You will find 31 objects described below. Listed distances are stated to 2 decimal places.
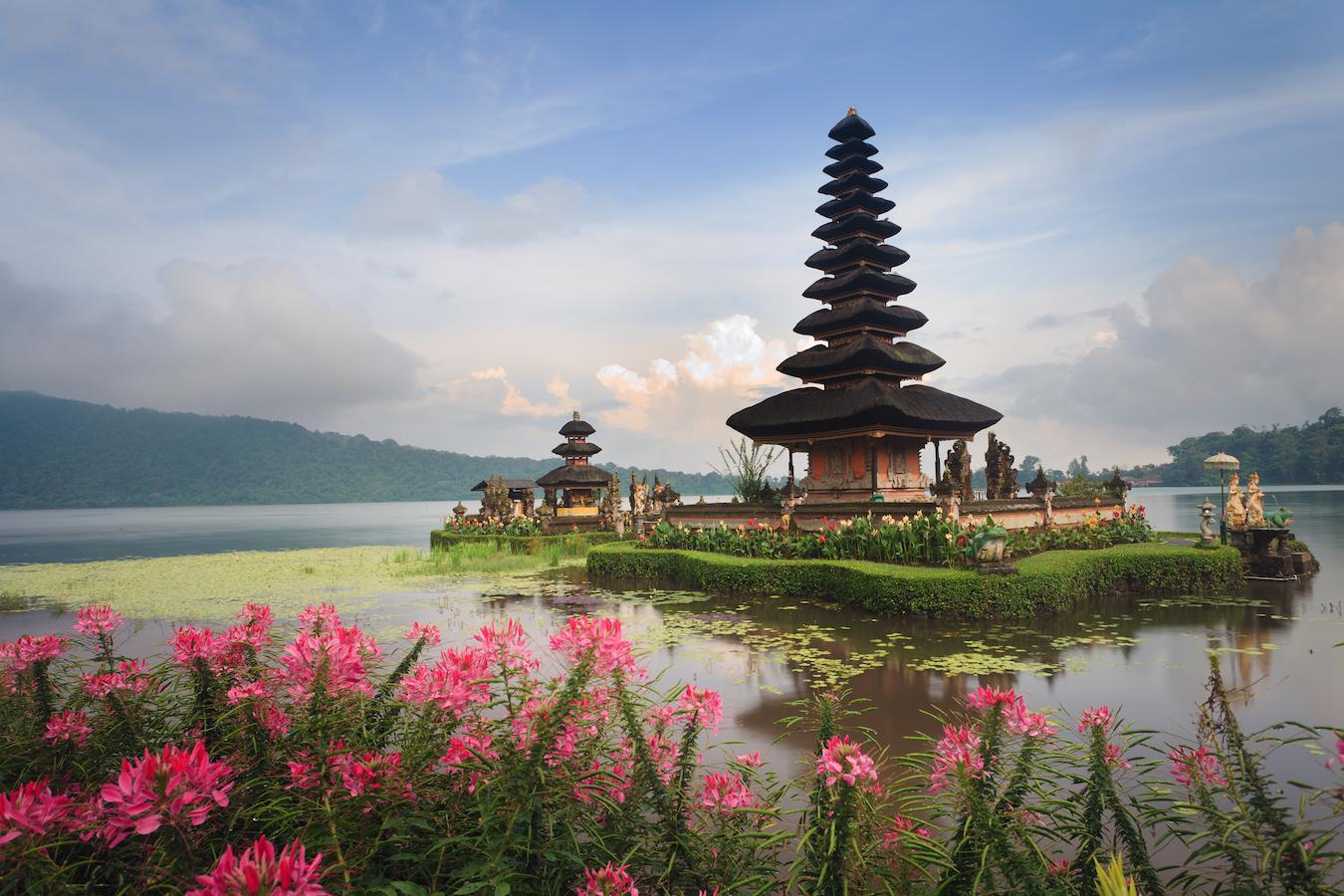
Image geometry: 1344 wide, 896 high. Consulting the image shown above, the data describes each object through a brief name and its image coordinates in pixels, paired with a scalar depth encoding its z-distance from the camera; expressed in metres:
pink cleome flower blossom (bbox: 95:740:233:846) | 1.61
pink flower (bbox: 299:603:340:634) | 3.09
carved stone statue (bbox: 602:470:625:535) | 30.83
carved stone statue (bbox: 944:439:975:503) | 21.64
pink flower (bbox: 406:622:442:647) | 3.28
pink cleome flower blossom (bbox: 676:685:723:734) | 2.75
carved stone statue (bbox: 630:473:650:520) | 27.84
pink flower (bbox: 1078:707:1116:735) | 2.86
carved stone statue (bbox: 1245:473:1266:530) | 15.84
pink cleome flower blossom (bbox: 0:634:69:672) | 2.92
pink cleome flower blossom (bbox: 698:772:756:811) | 2.82
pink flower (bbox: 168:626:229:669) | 2.91
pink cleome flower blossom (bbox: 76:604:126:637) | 3.11
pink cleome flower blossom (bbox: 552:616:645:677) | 2.52
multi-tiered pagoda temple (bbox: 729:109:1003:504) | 19.72
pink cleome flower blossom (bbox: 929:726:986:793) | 2.56
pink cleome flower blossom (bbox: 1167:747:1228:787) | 2.77
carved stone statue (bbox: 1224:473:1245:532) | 16.33
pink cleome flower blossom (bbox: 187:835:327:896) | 1.38
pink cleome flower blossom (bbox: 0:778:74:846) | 1.63
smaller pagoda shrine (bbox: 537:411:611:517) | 36.12
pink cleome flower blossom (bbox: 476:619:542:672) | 2.57
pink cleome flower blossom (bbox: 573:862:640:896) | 2.28
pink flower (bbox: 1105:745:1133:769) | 2.86
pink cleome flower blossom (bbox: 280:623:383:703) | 2.50
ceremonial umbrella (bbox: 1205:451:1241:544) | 16.81
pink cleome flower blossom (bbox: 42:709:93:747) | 2.78
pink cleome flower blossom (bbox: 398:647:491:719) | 2.35
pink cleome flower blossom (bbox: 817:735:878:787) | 2.30
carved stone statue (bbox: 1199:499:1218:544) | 16.14
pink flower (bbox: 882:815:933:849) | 2.62
